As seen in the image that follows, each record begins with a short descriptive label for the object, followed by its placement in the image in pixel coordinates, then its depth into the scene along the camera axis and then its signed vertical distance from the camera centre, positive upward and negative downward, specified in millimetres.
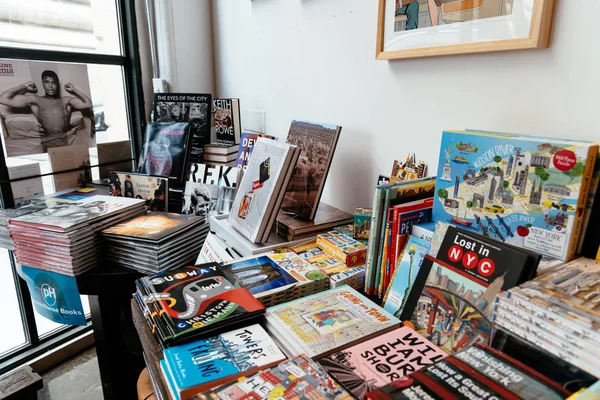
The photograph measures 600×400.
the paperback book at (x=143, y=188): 1732 -388
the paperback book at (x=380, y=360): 683 -481
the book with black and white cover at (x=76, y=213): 1334 -408
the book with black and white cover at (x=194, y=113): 1910 -62
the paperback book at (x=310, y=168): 1377 -243
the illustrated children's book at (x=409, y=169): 1210 -217
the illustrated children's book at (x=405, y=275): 936 -422
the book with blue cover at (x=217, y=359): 684 -486
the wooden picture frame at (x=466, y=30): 885 +177
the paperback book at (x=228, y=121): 1910 -101
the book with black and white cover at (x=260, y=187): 1235 -284
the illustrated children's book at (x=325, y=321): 787 -478
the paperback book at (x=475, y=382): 556 -412
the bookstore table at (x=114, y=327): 1355 -879
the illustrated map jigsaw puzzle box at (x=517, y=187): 784 -193
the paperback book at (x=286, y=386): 627 -466
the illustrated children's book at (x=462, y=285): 737 -377
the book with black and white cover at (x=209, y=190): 1650 -381
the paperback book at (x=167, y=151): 1808 -234
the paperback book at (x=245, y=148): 1690 -204
